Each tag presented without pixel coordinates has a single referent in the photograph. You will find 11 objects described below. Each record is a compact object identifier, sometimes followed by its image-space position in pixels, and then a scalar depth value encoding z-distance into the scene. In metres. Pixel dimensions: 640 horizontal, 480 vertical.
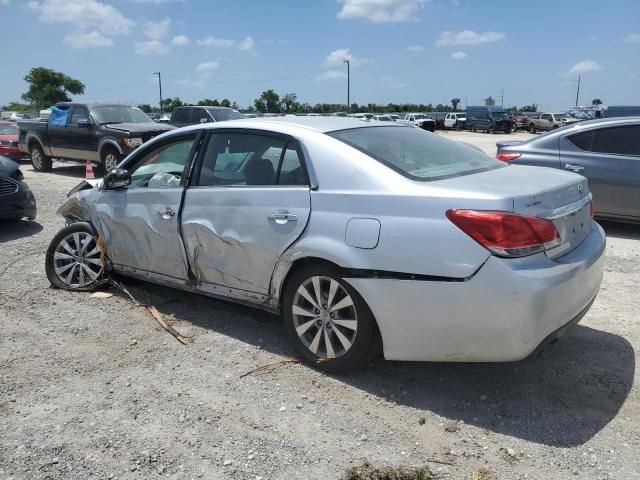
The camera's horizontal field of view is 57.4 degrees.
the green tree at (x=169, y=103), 77.06
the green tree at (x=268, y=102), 64.31
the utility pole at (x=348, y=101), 76.06
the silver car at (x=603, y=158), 7.23
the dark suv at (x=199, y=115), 16.25
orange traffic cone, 10.84
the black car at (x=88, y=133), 13.06
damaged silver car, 3.03
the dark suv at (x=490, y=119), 47.03
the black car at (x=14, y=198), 7.89
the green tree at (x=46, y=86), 87.56
